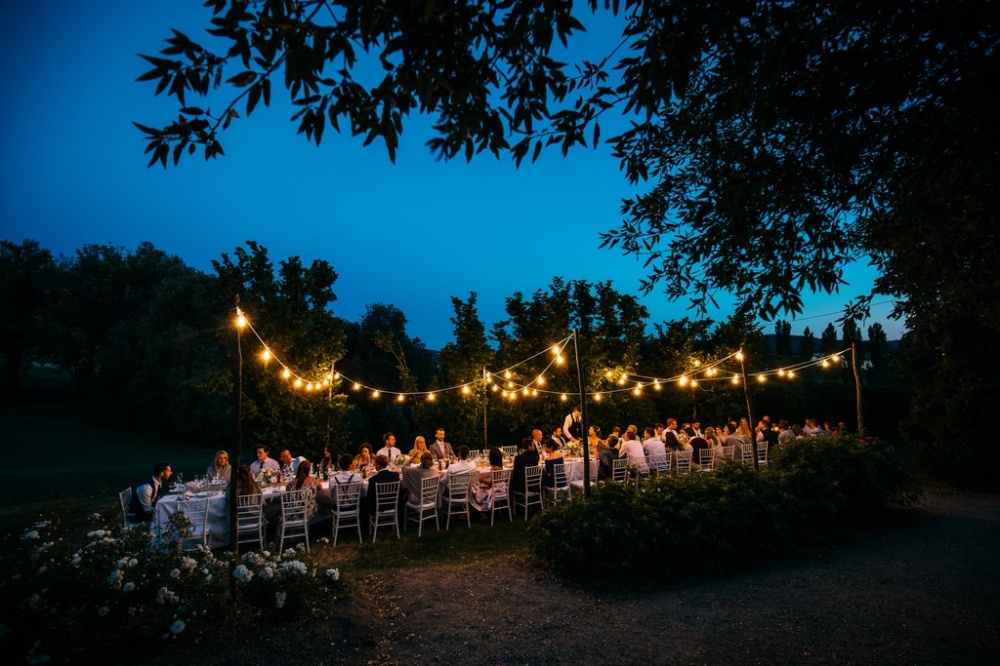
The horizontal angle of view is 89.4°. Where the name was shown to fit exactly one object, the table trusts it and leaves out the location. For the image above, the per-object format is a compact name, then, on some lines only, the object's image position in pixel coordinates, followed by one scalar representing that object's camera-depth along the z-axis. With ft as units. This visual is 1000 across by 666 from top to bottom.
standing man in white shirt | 47.73
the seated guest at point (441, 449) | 38.32
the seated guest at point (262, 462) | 30.61
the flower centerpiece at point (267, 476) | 27.55
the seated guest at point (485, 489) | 29.99
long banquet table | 23.44
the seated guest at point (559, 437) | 41.42
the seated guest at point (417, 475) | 28.10
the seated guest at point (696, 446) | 40.52
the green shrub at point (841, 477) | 25.62
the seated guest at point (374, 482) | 27.40
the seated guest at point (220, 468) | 28.30
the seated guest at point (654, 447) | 38.09
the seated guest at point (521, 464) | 31.27
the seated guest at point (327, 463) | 30.78
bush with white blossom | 12.09
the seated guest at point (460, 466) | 30.12
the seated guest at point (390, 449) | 36.06
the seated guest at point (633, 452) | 37.09
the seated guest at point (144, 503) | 23.66
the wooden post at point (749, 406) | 32.37
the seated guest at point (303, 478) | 26.35
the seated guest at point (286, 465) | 30.50
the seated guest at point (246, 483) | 24.01
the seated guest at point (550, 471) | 31.65
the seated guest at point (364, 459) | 31.92
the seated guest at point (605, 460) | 35.78
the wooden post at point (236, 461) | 17.07
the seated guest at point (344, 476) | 26.99
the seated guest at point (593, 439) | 36.68
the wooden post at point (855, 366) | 38.75
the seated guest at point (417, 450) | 34.98
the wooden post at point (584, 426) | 24.14
